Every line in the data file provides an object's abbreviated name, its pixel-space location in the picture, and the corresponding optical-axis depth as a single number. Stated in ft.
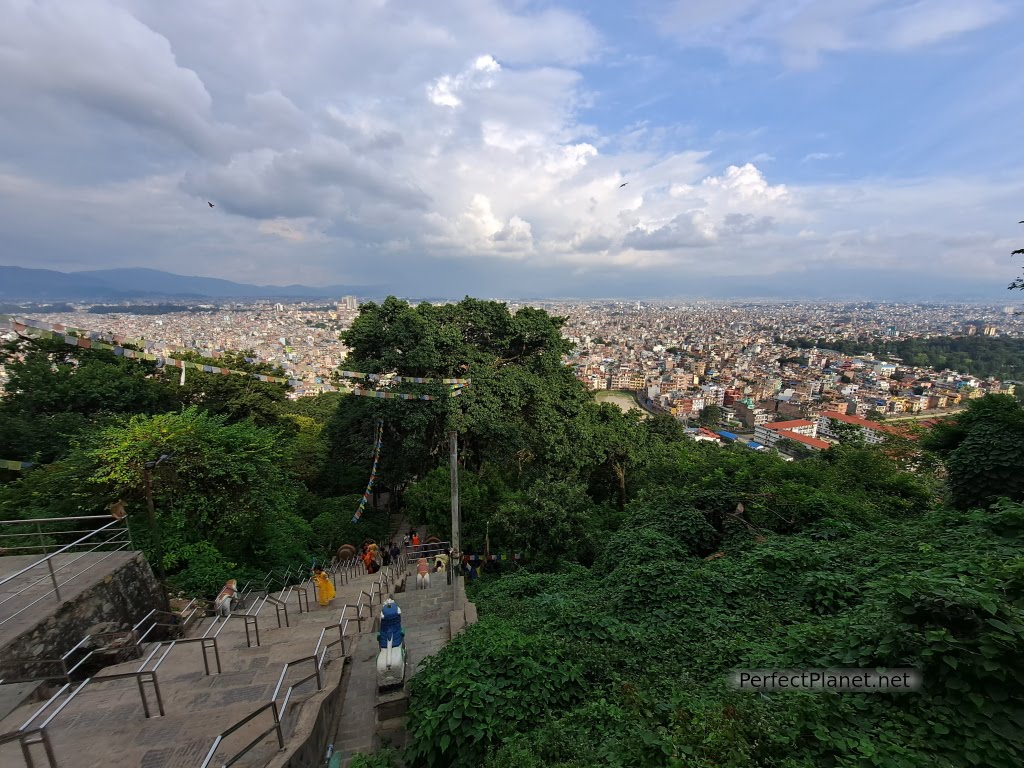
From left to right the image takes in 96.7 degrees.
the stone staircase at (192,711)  12.53
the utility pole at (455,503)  30.66
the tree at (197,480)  26.63
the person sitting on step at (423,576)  30.58
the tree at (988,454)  27.40
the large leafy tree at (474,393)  47.65
